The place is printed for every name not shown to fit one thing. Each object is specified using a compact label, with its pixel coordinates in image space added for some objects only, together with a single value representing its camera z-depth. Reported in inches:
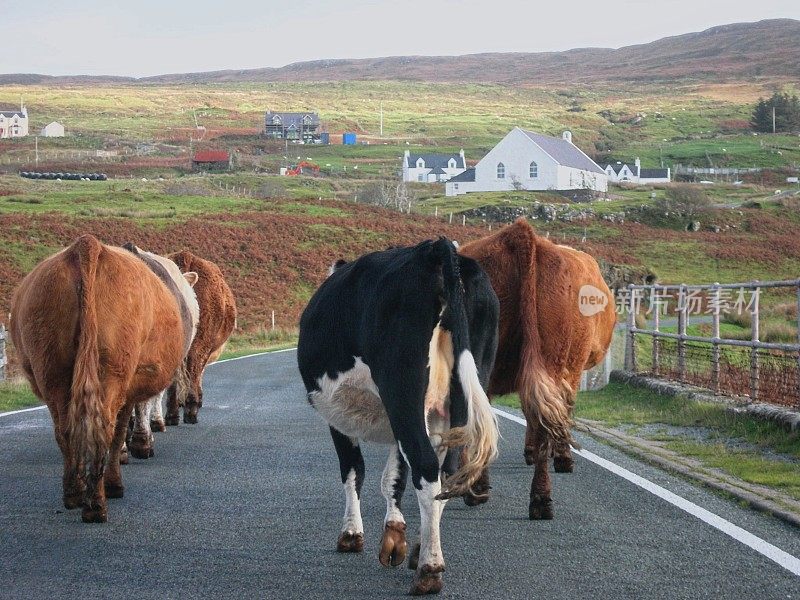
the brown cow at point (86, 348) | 279.6
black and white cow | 216.1
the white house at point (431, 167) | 5093.5
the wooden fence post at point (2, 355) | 754.8
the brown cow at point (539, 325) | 285.1
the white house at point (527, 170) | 3895.2
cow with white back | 378.3
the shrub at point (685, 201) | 2797.7
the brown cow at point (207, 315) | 538.0
